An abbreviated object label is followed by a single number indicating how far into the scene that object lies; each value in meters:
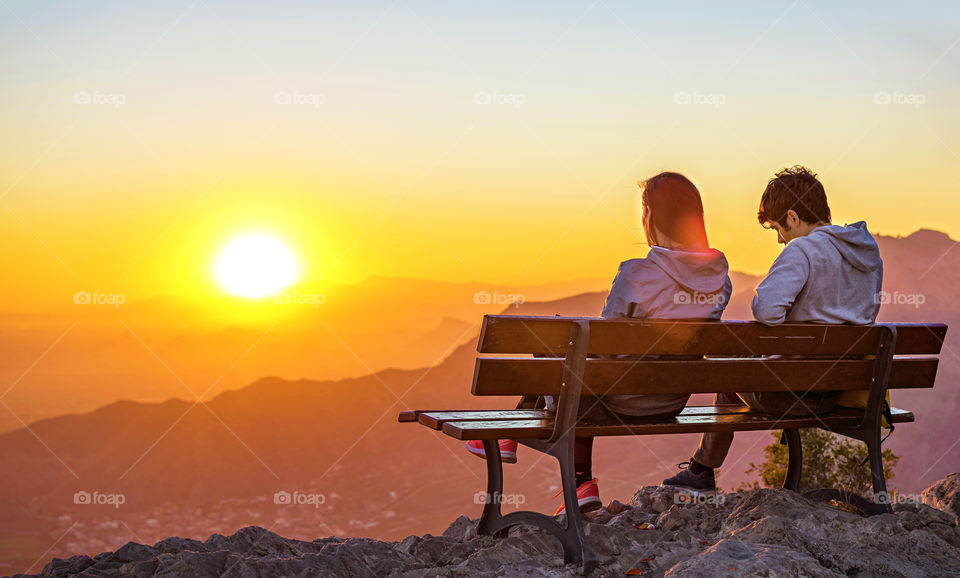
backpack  4.28
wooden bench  3.28
